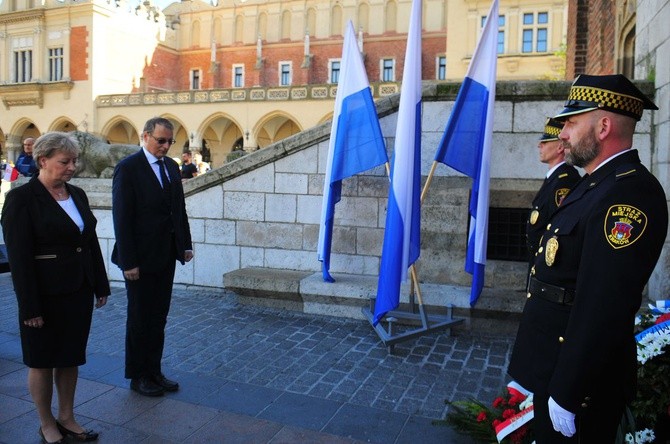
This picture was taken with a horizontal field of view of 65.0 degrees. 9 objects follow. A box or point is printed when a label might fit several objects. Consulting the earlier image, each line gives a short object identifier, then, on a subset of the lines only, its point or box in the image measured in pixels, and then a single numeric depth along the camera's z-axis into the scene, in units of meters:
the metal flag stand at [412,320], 5.15
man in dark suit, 4.11
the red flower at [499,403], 3.37
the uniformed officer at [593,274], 1.88
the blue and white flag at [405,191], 5.01
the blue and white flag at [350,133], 5.74
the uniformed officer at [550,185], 3.87
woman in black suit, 3.22
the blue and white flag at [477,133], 5.47
